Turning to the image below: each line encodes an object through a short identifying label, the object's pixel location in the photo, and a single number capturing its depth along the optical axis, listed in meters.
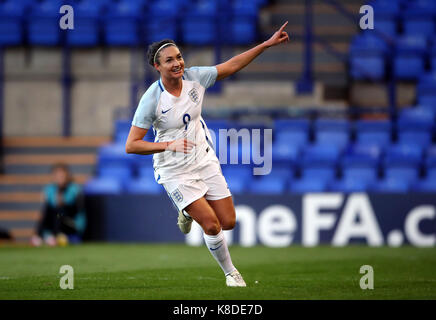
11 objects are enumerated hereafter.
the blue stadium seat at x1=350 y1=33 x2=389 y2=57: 16.53
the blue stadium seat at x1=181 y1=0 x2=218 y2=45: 17.42
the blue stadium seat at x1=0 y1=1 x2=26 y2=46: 17.83
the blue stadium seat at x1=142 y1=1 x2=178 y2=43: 17.19
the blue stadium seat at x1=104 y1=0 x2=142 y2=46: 17.56
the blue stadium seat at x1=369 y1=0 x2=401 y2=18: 17.36
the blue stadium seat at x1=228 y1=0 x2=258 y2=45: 17.27
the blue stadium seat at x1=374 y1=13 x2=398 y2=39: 17.30
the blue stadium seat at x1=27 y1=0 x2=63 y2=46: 17.84
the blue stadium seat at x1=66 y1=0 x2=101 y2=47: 17.69
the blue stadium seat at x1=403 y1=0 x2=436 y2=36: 17.23
